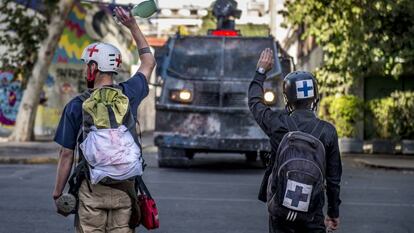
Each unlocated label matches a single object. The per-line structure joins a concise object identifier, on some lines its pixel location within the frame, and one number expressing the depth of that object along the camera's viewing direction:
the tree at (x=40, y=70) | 24.00
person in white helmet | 4.32
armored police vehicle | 14.41
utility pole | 37.64
